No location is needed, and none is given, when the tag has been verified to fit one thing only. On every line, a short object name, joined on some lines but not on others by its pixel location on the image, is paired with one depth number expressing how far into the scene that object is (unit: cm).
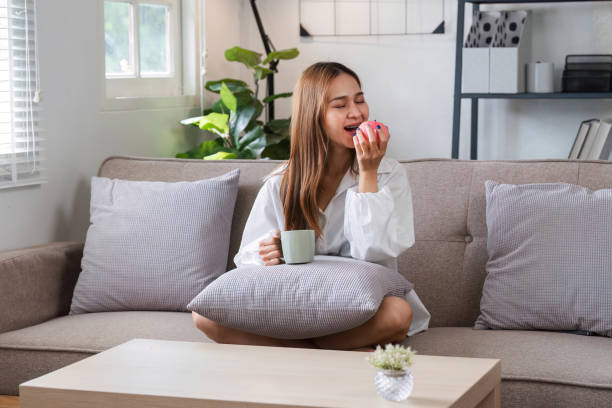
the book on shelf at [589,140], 341
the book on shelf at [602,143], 338
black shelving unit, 342
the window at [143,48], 325
